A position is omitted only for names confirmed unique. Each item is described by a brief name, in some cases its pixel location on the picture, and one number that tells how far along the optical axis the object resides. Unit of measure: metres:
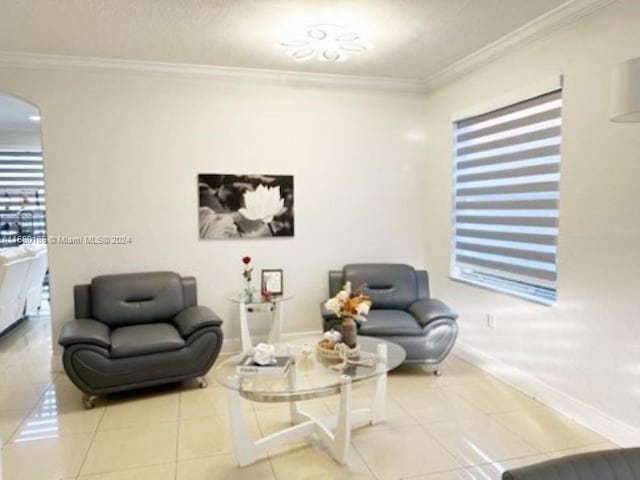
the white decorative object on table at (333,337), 2.92
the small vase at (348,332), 2.91
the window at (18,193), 7.18
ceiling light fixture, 3.27
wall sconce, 1.69
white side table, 4.13
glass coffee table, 2.43
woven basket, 2.81
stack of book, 2.59
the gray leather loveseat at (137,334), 3.25
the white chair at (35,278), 5.43
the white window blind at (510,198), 3.32
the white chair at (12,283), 4.66
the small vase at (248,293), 4.17
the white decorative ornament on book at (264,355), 2.65
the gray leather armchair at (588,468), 1.24
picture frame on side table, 4.40
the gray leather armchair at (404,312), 3.79
